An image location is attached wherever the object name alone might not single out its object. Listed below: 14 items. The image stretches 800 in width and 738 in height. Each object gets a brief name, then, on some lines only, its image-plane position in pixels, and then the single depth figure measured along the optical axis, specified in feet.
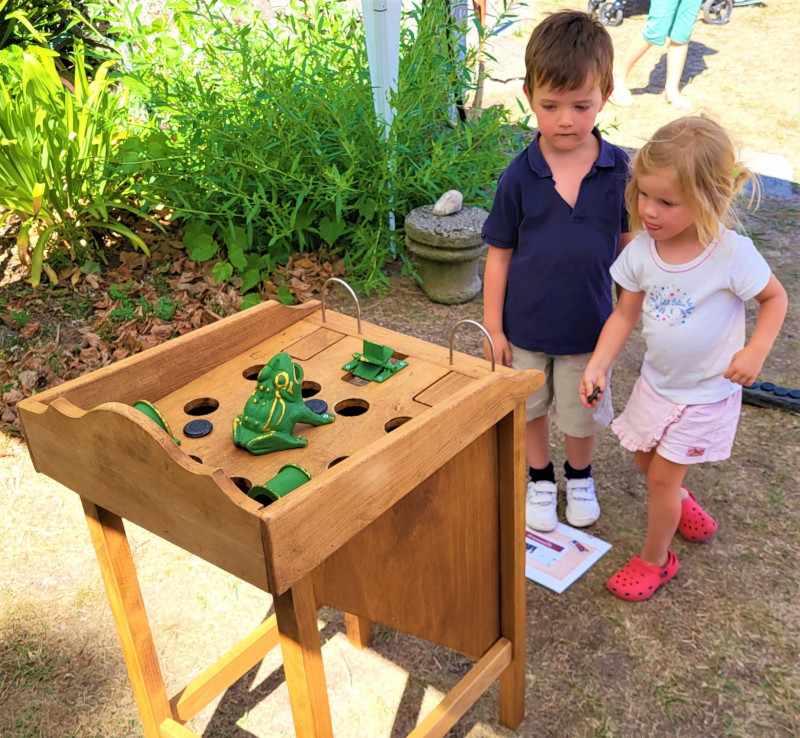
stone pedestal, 12.16
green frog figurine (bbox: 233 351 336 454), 4.62
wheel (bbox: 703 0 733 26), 26.86
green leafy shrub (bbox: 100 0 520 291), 12.19
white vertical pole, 11.74
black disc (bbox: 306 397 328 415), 5.02
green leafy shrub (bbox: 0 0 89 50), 15.20
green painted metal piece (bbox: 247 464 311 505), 4.18
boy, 6.15
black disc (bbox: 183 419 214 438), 4.83
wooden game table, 3.98
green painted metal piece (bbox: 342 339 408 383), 5.31
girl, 5.59
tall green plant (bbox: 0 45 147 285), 12.21
